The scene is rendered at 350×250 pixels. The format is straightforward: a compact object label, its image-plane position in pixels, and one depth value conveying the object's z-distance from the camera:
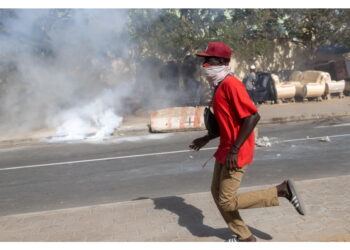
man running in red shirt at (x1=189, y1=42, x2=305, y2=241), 3.01
